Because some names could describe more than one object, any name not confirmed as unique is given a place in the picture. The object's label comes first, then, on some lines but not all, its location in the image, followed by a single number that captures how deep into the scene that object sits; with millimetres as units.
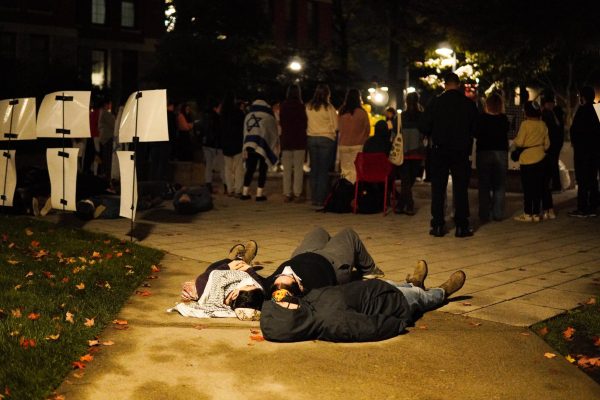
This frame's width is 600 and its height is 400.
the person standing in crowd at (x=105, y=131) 18484
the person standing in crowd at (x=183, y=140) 21891
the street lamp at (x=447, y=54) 30016
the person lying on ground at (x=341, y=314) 6379
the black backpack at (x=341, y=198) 14828
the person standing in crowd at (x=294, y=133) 15930
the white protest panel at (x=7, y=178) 12766
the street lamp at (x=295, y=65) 37756
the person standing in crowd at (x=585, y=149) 14180
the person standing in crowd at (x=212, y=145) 17844
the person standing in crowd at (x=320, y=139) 15484
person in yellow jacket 13562
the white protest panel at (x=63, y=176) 11469
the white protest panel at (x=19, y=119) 12343
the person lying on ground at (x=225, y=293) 7008
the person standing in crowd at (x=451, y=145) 11852
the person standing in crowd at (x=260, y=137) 16234
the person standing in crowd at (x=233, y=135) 17000
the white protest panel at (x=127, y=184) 10859
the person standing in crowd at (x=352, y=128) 15352
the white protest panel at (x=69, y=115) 11461
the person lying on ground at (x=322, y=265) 7121
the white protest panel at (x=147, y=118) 10727
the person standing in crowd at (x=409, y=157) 14609
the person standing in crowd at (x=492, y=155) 13484
